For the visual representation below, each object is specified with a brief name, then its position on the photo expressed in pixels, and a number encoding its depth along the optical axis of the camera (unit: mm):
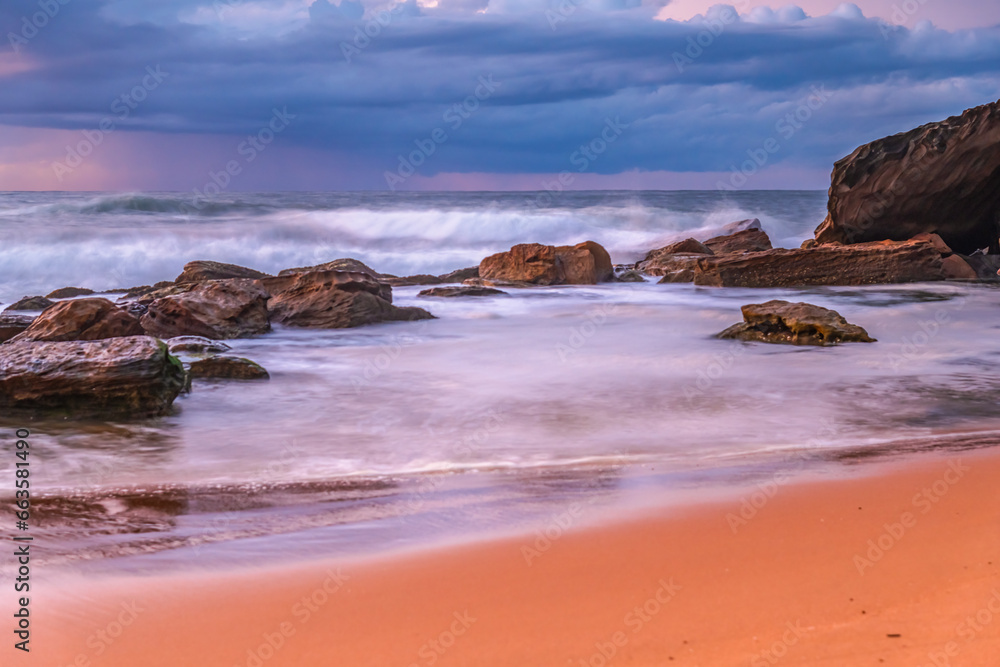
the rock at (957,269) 12031
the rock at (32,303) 9922
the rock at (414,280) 13203
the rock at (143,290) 10367
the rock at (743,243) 15906
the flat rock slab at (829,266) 11836
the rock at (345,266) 11383
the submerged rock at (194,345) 6617
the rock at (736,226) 21188
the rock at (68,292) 11133
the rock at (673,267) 13102
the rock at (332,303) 8633
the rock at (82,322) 6250
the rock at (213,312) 7523
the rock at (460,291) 10984
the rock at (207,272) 10863
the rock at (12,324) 7102
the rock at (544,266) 12703
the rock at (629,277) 13375
